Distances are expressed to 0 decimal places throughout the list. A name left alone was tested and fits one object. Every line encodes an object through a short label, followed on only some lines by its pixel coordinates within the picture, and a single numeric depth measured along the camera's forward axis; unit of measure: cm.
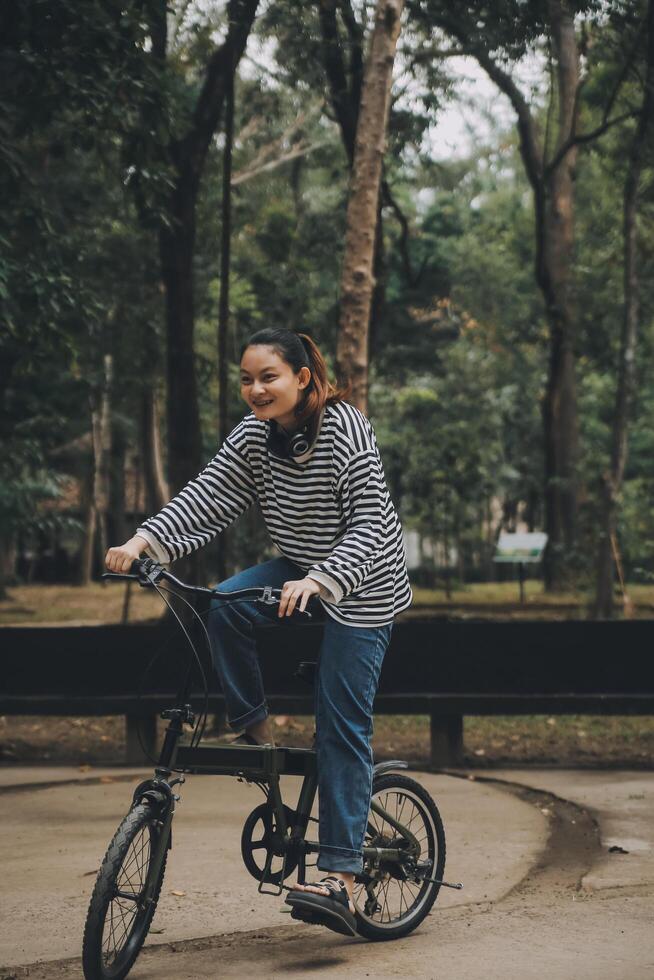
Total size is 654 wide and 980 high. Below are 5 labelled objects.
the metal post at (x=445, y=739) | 899
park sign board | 2633
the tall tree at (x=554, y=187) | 1616
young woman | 439
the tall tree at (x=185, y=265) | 1653
